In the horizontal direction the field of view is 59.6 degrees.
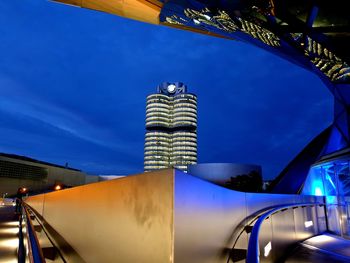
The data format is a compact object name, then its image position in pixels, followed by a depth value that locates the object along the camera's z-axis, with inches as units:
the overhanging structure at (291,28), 572.7
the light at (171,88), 5600.4
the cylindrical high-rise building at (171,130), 5024.4
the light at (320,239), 318.1
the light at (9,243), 197.1
